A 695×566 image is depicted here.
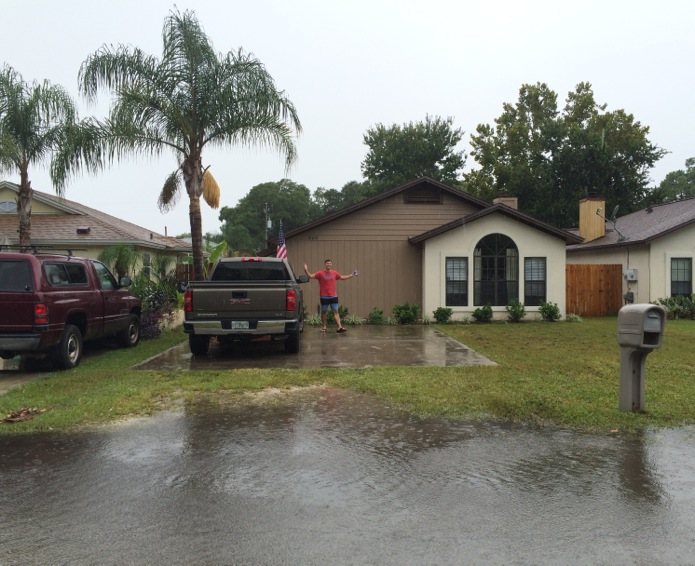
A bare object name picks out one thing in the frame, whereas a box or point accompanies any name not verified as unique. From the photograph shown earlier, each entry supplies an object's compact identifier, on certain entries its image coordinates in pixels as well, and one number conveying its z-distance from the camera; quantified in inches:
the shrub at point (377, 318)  711.1
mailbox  246.2
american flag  706.8
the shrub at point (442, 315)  709.9
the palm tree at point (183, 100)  590.2
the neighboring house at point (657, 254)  801.6
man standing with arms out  569.6
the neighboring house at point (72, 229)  789.2
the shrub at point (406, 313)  705.6
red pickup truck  354.0
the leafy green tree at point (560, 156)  1482.5
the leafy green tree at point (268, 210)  3097.9
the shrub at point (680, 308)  786.2
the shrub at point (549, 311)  717.9
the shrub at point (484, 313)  709.3
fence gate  852.0
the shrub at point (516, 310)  711.1
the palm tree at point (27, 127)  644.7
